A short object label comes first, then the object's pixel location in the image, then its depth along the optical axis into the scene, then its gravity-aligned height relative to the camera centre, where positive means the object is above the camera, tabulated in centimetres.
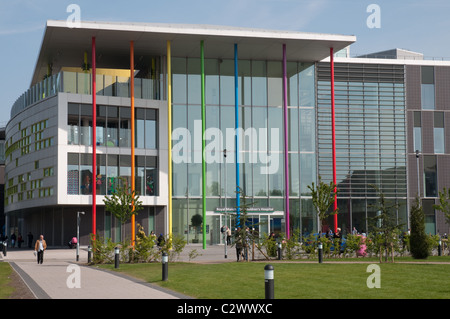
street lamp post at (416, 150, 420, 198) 5414 +227
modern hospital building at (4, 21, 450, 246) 4878 +485
